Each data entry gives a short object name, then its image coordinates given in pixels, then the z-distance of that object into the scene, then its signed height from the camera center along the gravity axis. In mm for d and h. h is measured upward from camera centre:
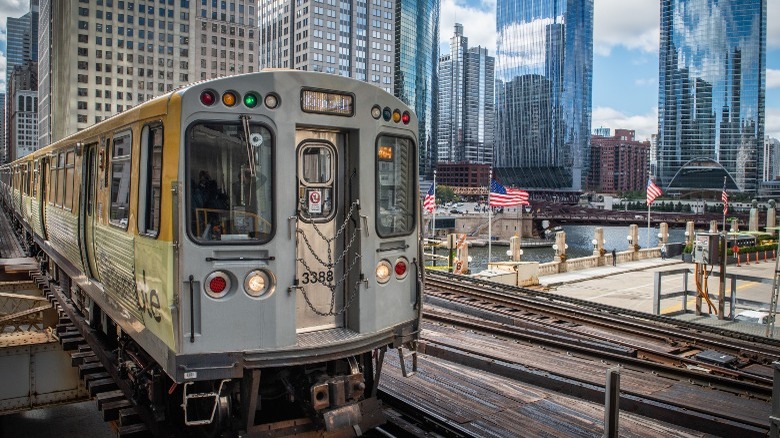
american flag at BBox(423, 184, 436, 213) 29794 -270
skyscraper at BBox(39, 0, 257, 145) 108938 +25568
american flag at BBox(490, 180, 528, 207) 28712 -19
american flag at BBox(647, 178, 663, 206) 34625 +294
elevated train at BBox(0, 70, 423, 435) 5699 -499
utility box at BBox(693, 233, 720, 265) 16791 -1354
